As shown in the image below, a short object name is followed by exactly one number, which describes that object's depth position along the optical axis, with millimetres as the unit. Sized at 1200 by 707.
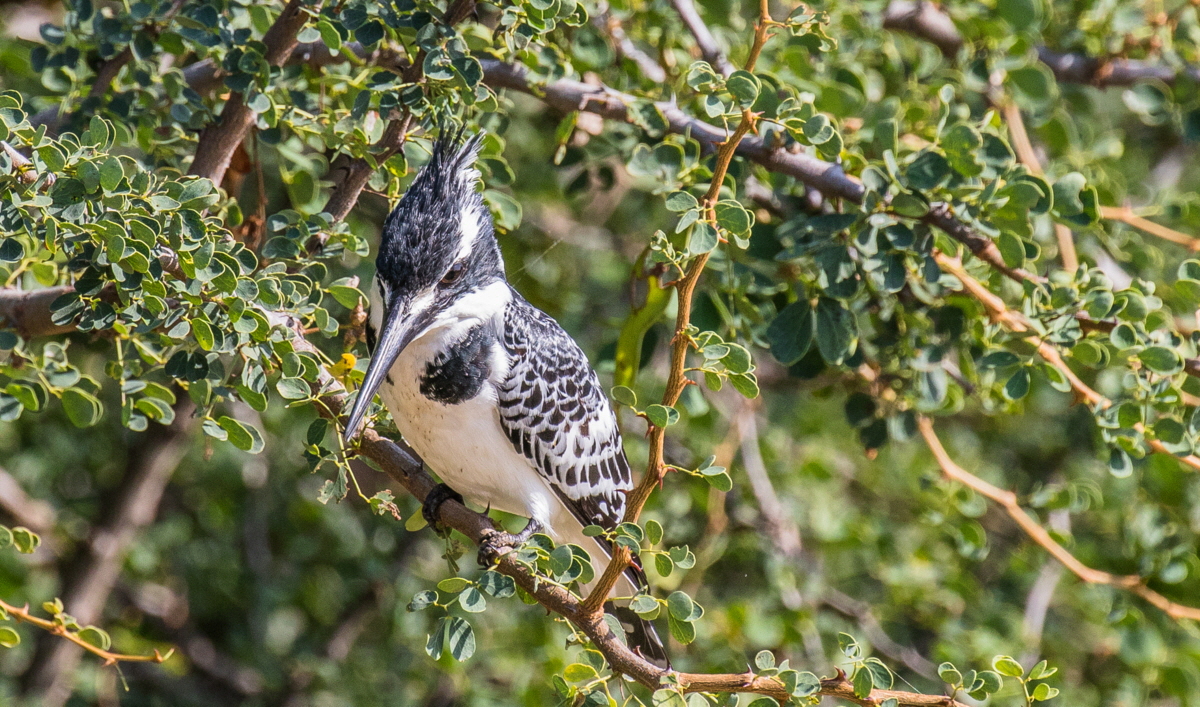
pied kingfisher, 4090
